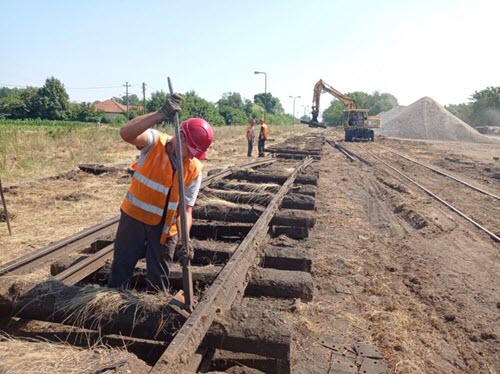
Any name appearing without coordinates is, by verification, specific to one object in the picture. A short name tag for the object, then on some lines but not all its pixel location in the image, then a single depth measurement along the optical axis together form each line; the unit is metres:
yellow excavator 32.50
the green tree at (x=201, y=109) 49.36
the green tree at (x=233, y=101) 88.41
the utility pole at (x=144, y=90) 42.73
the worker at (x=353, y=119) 34.03
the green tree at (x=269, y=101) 128.05
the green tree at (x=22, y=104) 62.11
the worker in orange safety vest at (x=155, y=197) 3.10
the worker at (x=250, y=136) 20.00
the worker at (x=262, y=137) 19.12
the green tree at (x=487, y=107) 64.12
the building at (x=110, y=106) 94.53
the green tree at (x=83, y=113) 66.94
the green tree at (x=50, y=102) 64.79
